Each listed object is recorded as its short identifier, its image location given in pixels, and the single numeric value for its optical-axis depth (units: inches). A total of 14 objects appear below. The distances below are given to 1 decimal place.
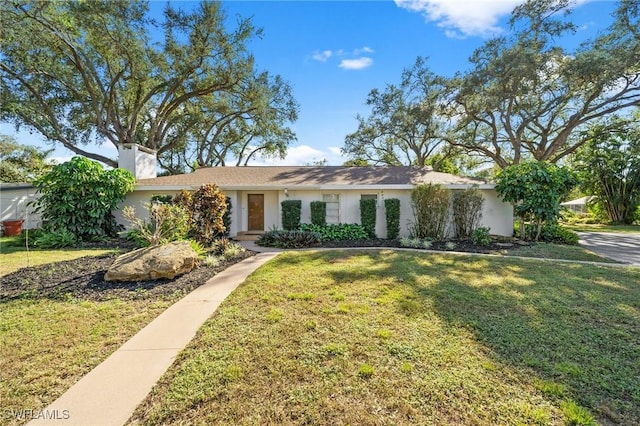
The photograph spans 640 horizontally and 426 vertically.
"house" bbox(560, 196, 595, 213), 1299.7
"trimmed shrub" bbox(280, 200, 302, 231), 448.8
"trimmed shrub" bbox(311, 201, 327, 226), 456.4
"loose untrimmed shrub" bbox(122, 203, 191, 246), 262.8
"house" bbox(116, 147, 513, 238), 459.8
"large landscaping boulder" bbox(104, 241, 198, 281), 217.2
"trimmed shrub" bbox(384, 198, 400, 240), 440.8
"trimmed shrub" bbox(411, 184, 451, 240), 412.8
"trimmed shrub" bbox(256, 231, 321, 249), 383.6
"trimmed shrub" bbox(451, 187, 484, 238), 420.8
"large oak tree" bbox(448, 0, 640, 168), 553.9
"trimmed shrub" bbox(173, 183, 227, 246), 306.8
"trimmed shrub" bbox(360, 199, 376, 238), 451.2
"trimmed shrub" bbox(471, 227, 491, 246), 390.7
